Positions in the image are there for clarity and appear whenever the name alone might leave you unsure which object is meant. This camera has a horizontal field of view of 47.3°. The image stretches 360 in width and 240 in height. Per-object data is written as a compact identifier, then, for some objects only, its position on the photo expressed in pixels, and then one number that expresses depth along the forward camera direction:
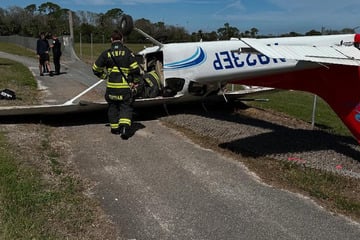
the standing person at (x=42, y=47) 17.52
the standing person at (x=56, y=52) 18.23
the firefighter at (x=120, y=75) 7.77
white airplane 5.69
